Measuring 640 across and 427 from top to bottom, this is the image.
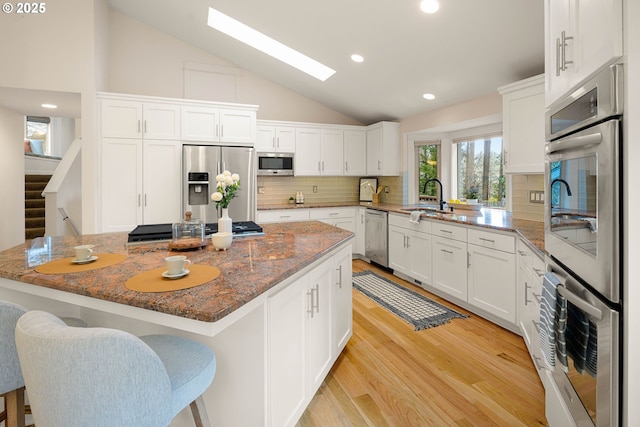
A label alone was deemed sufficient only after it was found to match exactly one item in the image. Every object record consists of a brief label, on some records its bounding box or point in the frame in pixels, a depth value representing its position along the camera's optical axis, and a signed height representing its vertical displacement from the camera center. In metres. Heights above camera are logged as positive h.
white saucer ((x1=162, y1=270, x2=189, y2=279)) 1.36 -0.26
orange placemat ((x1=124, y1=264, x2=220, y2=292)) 1.25 -0.27
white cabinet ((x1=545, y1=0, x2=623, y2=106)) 0.94 +0.55
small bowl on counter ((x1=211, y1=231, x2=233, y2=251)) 1.92 -0.17
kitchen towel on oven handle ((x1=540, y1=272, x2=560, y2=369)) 1.34 -0.44
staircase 5.66 +0.10
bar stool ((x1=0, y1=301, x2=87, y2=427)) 1.13 -0.53
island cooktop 2.18 -0.14
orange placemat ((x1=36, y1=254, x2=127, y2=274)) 1.49 -0.25
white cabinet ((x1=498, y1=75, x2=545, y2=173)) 2.92 +0.74
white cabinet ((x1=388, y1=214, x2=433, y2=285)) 3.84 -0.47
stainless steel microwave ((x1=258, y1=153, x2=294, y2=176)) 5.16 +0.70
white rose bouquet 2.05 +0.14
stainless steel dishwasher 4.72 -0.39
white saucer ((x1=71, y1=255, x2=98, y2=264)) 1.61 -0.23
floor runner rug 3.11 -0.96
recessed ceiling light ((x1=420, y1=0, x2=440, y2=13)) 2.74 +1.66
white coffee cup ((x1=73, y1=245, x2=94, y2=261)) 1.63 -0.20
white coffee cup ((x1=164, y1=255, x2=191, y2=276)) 1.37 -0.22
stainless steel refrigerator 4.28 +0.42
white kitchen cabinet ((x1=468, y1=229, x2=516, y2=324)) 2.76 -0.55
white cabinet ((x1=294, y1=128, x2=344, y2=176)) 5.41 +0.93
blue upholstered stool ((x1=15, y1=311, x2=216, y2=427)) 0.82 -0.41
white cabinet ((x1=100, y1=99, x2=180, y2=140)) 4.01 +1.10
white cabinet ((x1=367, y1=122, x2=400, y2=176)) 5.35 +0.96
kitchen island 1.16 -0.36
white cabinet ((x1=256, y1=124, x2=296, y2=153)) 5.15 +1.09
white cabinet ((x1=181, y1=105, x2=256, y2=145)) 4.34 +1.12
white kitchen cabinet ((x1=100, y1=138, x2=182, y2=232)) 4.04 +0.35
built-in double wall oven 0.95 -0.14
